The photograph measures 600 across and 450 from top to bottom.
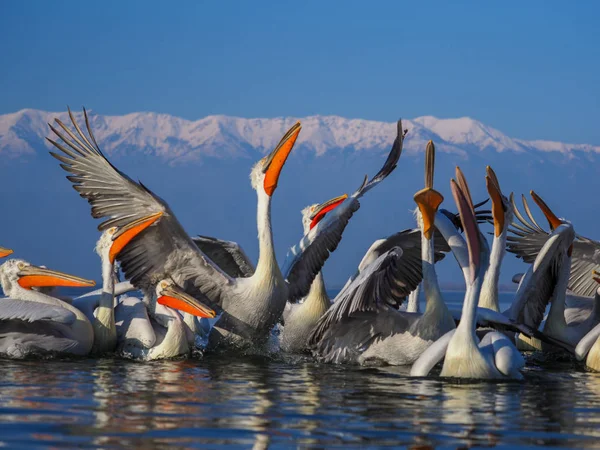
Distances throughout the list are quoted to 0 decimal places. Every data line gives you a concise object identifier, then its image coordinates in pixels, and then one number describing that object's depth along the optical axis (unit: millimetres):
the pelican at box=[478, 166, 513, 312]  14891
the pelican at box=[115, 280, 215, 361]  16062
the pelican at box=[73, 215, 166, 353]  15859
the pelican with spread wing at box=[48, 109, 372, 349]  16000
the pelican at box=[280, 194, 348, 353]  17484
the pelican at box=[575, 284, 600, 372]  15109
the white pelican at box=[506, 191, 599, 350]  17266
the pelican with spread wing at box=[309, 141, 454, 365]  14344
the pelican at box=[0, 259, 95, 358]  15094
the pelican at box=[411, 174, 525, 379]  12609
